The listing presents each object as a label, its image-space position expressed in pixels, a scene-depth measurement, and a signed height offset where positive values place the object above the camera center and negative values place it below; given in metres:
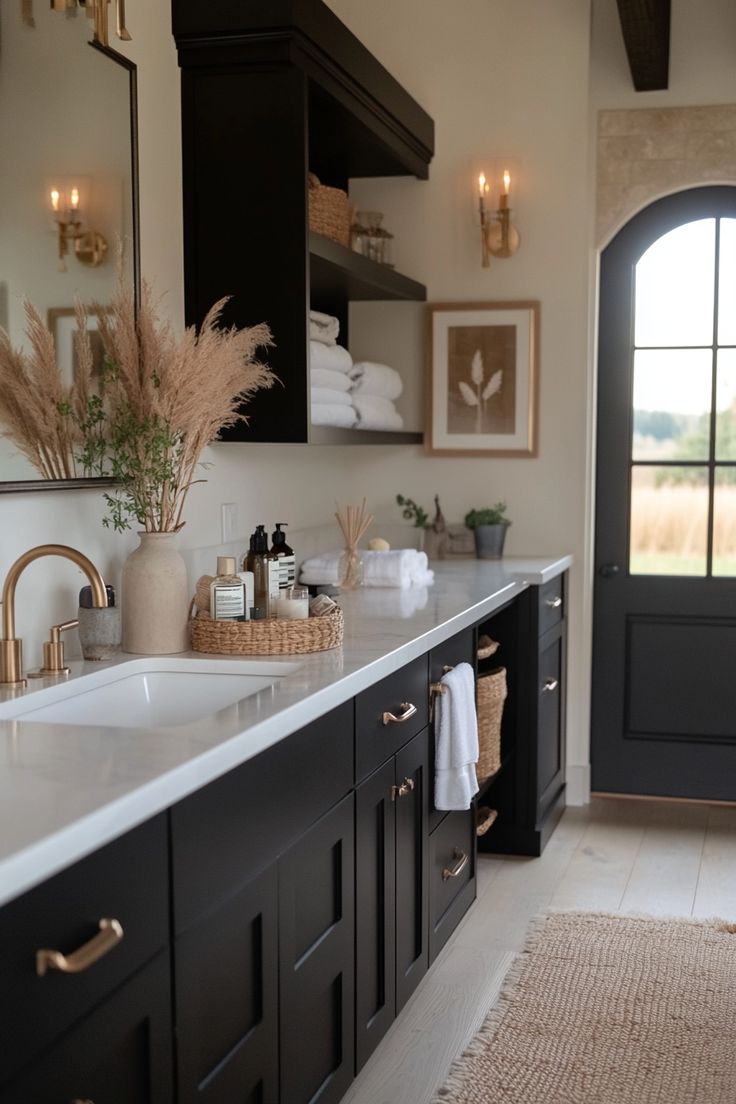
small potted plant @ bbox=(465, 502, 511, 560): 4.44 -0.27
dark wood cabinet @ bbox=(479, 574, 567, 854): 4.01 -0.88
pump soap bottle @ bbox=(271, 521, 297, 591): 3.02 -0.25
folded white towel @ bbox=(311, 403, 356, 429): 3.44 +0.11
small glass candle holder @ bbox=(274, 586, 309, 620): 2.78 -0.33
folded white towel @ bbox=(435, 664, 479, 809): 3.04 -0.71
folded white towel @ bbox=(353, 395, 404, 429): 3.92 +0.13
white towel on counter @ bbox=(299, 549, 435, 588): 3.77 -0.34
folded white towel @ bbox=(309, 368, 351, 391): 3.47 +0.21
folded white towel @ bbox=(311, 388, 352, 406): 3.46 +0.16
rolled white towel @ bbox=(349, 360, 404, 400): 3.94 +0.24
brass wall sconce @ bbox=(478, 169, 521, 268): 4.41 +0.79
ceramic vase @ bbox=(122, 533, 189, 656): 2.62 -0.30
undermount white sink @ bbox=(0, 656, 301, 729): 2.37 -0.46
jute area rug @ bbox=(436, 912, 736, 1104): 2.65 -1.31
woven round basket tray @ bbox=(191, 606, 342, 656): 2.61 -0.38
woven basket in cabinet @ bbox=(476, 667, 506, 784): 3.67 -0.77
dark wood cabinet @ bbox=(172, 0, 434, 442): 3.09 +0.71
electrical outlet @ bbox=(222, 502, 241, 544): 3.51 -0.19
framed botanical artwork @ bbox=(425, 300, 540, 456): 4.50 +0.27
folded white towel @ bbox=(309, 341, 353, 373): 3.49 +0.28
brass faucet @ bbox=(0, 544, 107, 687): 2.20 -0.29
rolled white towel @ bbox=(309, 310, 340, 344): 3.57 +0.36
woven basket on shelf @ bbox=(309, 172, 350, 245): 3.38 +0.66
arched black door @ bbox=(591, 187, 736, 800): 4.58 -0.18
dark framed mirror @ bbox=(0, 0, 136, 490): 2.38 +0.57
